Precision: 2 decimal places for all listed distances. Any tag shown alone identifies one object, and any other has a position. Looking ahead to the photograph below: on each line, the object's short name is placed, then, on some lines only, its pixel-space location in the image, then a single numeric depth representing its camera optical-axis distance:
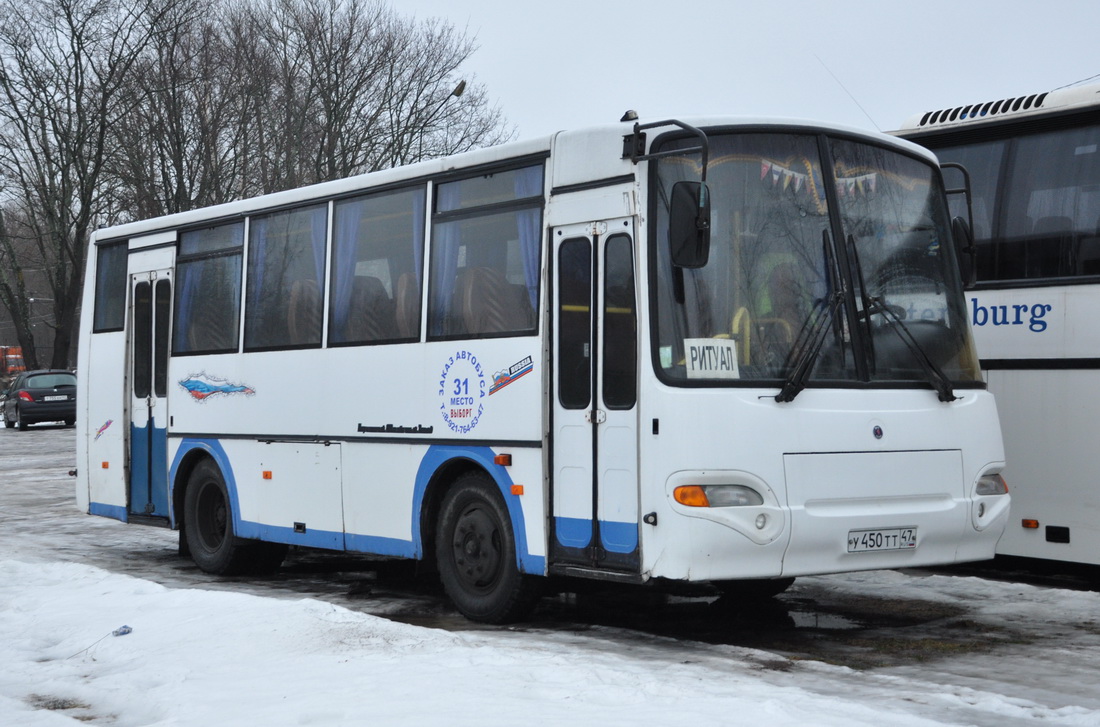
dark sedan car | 41.03
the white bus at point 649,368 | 8.20
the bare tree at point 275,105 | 39.56
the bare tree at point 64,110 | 43.28
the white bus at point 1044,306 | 10.46
